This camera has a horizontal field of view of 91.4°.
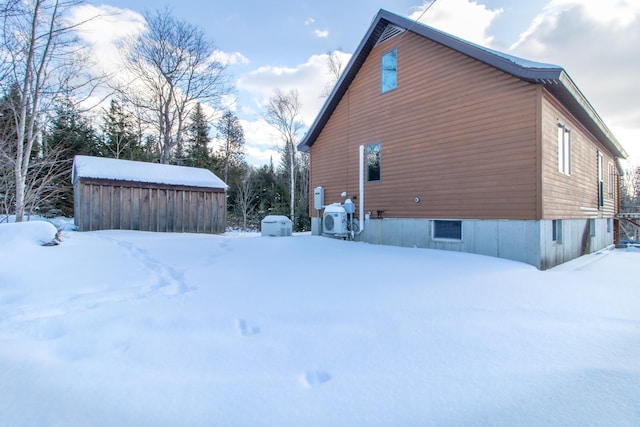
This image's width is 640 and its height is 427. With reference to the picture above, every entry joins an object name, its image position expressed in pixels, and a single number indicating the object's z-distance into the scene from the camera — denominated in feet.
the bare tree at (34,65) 26.50
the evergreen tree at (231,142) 78.38
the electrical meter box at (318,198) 35.78
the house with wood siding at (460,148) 20.92
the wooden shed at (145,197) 34.06
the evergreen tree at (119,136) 60.70
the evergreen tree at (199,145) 68.64
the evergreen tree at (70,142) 46.60
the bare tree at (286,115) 70.49
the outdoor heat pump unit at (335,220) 31.01
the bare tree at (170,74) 57.52
